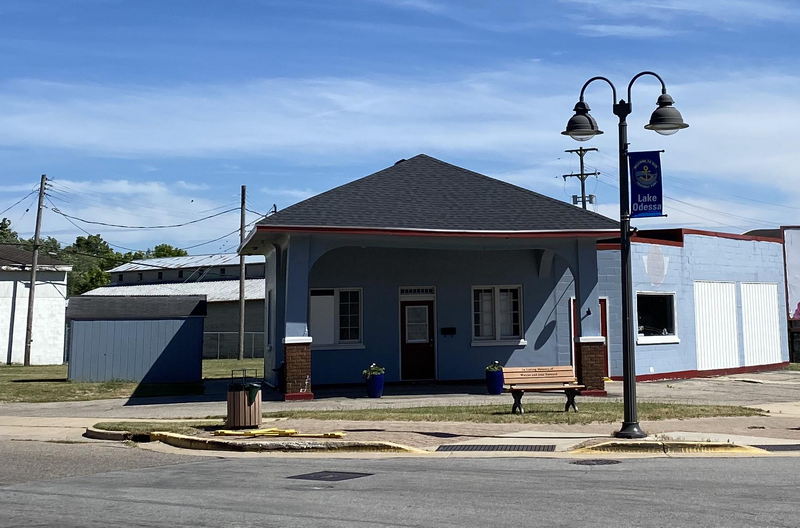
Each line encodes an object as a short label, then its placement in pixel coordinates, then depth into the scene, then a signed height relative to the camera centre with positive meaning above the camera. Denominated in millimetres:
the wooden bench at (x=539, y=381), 17469 -300
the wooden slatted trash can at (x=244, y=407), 15453 -711
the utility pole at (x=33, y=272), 44688 +4676
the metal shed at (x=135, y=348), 27656 +503
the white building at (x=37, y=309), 46969 +2858
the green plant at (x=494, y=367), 21891 -32
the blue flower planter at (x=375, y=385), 21266 -457
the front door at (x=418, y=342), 24547 +624
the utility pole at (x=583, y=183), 61625 +12596
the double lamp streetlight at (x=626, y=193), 13766 +2676
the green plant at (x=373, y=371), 21328 -133
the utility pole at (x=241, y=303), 46281 +3149
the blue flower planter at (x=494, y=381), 21844 -365
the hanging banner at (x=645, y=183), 14102 +2813
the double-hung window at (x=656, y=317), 27016 +1475
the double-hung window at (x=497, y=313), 24875 +1433
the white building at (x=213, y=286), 54688 +5650
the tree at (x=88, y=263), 92125 +12421
